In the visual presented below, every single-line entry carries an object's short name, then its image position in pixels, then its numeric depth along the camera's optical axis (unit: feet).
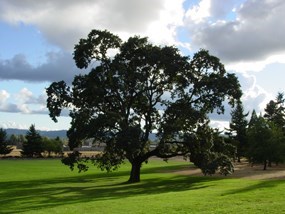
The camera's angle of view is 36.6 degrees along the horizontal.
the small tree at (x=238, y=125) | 257.24
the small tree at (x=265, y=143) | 183.54
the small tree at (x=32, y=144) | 357.00
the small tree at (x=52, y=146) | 389.93
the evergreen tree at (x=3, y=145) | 357.20
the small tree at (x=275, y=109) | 269.64
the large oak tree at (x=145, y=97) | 126.72
